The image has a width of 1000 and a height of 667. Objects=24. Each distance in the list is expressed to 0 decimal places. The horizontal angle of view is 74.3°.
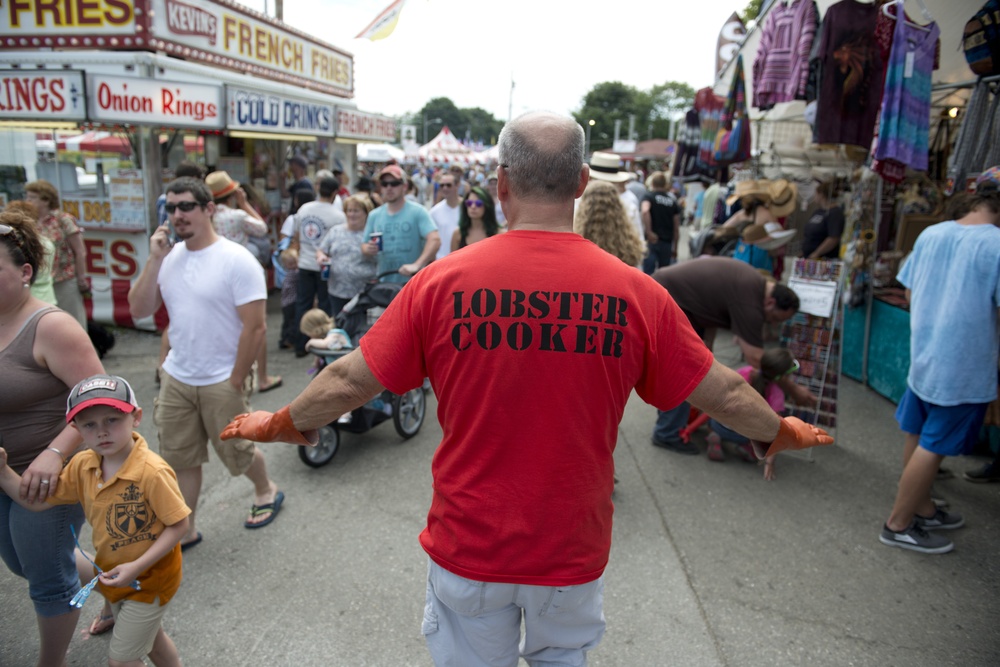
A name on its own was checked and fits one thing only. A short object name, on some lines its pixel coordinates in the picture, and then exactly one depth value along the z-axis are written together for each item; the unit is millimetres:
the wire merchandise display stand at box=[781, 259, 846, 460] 5044
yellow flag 8305
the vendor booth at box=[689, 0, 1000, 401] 4875
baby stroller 4613
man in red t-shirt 1519
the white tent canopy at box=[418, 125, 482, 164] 23812
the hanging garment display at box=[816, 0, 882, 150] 5043
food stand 6793
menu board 7559
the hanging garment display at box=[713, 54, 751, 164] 7961
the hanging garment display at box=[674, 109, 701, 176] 10031
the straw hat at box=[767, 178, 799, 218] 8086
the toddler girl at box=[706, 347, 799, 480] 4578
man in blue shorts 3459
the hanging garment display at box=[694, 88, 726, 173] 9500
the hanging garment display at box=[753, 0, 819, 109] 5641
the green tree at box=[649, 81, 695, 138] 91269
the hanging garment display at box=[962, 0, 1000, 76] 4434
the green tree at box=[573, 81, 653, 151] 63512
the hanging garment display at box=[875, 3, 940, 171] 4852
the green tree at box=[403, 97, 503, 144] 117000
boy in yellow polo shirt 2107
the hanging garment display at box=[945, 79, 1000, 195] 4500
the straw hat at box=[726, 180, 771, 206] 8086
